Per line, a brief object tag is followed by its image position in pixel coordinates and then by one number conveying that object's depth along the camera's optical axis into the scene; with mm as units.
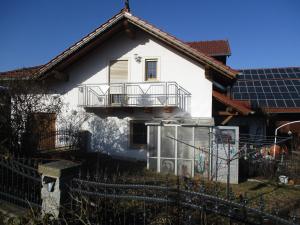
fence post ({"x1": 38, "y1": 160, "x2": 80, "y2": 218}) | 5109
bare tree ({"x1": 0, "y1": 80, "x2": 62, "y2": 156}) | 9352
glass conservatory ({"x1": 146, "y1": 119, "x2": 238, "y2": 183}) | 11289
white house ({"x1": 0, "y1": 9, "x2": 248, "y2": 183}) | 12547
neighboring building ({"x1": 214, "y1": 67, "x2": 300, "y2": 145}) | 16375
